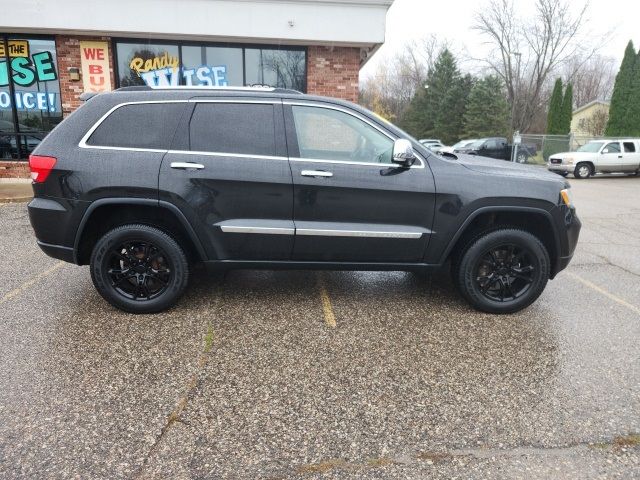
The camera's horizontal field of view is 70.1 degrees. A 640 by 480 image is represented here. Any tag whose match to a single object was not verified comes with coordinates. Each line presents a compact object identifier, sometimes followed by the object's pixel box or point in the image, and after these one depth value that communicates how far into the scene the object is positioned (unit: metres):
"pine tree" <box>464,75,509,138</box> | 41.28
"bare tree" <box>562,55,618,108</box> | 64.38
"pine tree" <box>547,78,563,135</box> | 35.03
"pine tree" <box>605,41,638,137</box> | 28.91
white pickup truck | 19.20
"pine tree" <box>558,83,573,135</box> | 34.33
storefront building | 10.12
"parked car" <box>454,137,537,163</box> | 26.39
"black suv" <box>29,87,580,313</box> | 3.65
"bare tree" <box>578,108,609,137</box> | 36.65
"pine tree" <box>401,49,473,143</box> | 45.97
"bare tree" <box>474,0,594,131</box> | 38.72
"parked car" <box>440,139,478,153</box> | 27.69
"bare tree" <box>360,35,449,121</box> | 63.19
